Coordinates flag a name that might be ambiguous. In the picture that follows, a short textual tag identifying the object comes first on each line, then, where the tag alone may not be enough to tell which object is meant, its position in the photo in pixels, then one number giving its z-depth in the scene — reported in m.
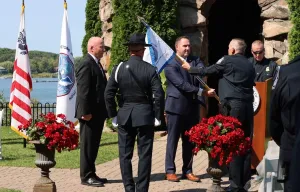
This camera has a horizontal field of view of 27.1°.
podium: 8.79
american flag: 12.82
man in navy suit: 8.59
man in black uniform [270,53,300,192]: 4.16
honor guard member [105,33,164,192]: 7.35
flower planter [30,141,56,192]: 7.54
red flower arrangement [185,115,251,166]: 7.02
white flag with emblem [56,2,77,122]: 13.25
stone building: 13.21
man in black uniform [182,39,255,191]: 7.78
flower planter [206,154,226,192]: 7.18
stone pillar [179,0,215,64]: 13.90
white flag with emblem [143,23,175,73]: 8.55
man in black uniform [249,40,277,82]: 9.29
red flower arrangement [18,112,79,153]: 7.48
